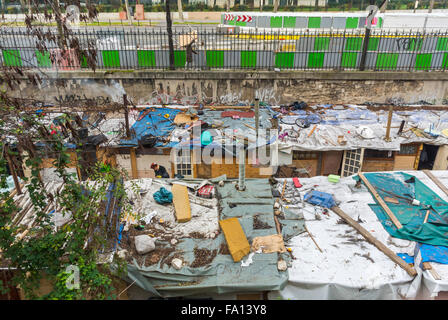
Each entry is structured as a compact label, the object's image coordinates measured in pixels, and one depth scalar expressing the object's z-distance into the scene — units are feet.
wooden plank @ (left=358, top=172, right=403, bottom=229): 25.42
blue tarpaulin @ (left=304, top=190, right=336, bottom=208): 28.12
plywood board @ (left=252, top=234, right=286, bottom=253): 23.22
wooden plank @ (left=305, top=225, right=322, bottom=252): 23.84
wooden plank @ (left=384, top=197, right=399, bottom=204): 28.03
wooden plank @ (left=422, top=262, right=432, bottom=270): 21.40
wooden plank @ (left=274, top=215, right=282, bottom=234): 25.29
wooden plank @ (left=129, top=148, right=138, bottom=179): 38.17
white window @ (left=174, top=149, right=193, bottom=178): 37.65
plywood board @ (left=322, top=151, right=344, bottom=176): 39.47
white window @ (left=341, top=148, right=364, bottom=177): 38.22
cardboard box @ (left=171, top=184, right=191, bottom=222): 25.99
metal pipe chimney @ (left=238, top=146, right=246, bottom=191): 28.99
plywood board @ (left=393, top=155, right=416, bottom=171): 39.55
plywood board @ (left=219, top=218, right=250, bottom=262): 22.43
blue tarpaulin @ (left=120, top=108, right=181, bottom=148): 37.40
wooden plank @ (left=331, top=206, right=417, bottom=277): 21.75
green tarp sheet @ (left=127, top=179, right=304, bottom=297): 20.92
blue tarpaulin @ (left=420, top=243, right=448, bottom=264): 21.95
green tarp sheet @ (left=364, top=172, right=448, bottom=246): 24.00
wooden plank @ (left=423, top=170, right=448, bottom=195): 29.32
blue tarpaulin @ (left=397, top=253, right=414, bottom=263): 22.60
